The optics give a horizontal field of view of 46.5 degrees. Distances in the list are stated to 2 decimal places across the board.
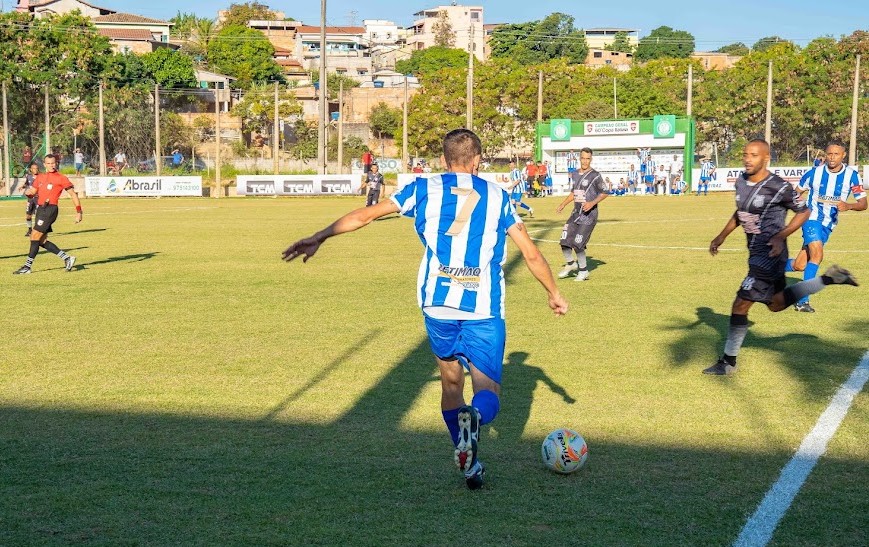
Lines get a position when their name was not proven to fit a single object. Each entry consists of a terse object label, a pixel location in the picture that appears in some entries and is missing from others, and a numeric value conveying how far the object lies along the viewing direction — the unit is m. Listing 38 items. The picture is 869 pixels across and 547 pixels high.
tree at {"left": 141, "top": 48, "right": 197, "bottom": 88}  86.62
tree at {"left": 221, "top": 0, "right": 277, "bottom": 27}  152.00
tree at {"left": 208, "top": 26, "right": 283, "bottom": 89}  113.62
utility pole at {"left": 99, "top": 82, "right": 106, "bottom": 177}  53.95
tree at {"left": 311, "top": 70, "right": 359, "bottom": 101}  106.46
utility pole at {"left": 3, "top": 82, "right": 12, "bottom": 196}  50.21
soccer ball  5.79
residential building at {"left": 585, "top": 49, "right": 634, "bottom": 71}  164.38
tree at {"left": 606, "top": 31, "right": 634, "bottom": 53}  175.25
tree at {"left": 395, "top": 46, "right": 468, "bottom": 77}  135.25
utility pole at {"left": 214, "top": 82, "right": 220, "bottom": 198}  50.66
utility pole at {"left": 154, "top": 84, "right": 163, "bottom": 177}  53.97
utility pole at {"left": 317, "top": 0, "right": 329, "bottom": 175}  45.78
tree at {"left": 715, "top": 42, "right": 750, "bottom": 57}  173.69
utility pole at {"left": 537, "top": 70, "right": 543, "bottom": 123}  59.76
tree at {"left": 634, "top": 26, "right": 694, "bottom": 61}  162.25
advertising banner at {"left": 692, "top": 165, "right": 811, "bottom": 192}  50.62
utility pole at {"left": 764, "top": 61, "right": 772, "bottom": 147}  53.63
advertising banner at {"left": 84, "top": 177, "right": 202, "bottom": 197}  50.38
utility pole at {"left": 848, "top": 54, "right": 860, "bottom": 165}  52.19
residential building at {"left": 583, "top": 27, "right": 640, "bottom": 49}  188.80
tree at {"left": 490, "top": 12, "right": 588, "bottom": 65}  150.46
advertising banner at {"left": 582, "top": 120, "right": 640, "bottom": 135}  50.50
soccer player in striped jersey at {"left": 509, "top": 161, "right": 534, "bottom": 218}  34.11
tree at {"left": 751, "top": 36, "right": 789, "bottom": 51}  184.62
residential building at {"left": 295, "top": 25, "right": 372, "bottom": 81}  145.12
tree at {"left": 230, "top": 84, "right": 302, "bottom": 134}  87.88
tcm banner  48.59
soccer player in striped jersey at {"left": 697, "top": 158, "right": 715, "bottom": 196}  49.41
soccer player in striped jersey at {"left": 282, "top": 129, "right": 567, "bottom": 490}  5.68
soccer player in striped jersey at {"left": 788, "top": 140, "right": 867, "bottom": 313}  13.20
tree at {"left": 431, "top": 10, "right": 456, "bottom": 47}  160.50
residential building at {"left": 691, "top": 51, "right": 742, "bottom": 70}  157.50
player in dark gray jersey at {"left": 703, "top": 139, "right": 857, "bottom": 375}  8.44
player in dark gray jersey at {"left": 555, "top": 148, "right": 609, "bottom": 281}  15.54
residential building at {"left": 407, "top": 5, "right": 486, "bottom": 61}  172.12
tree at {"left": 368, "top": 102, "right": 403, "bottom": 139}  95.69
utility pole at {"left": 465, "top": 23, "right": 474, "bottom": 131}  52.98
